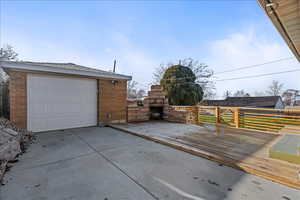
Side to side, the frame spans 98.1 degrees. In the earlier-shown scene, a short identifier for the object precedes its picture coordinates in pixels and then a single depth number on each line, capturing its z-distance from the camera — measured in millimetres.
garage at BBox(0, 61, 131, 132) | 4203
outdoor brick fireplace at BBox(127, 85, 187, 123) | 6540
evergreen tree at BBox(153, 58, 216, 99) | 15602
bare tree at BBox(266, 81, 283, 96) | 24547
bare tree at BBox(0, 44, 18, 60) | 7941
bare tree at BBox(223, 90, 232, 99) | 28141
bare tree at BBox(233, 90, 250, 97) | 29125
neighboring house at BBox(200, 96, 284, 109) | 17823
